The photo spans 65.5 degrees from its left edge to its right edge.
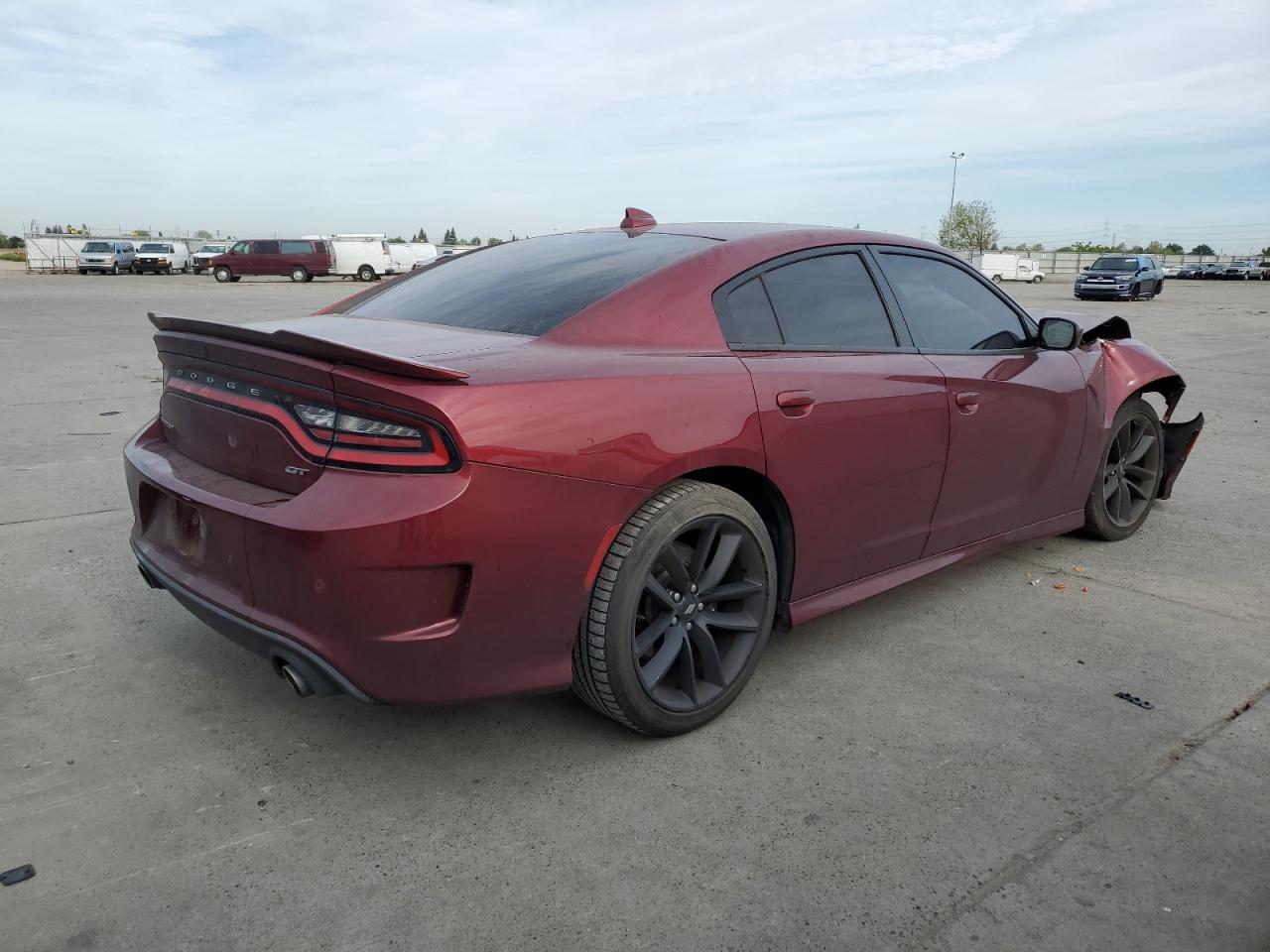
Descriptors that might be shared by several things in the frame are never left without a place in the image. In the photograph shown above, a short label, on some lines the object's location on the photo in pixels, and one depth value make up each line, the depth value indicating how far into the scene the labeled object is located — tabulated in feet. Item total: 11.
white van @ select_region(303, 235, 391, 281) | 136.05
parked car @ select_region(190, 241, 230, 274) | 163.53
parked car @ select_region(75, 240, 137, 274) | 146.30
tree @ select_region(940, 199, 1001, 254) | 289.74
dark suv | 104.53
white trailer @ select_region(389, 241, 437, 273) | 149.79
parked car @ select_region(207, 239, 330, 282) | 128.36
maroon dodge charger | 7.68
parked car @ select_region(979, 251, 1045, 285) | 174.60
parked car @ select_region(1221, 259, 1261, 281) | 198.90
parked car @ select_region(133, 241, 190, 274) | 151.84
